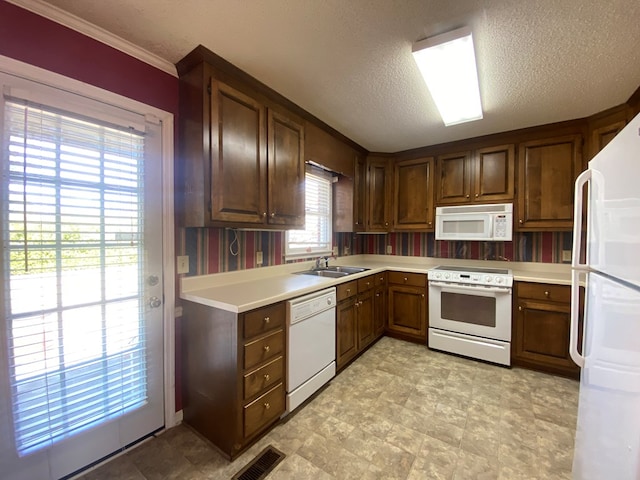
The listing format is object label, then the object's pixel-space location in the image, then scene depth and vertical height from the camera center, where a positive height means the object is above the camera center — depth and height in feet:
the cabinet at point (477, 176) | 9.41 +2.29
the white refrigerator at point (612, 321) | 2.19 -0.85
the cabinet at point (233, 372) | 4.99 -2.80
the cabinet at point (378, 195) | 11.55 +1.85
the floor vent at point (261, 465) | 4.65 -4.25
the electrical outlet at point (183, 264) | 5.85 -0.65
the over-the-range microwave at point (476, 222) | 9.15 +0.53
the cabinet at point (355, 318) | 7.90 -2.70
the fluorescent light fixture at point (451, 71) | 4.74 +3.51
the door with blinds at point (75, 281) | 3.98 -0.81
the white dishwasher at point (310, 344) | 6.03 -2.74
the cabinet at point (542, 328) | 7.94 -2.85
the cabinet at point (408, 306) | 10.07 -2.78
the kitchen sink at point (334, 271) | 9.36 -1.31
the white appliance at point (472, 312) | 8.50 -2.60
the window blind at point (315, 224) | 9.36 +0.49
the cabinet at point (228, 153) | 5.33 +1.83
